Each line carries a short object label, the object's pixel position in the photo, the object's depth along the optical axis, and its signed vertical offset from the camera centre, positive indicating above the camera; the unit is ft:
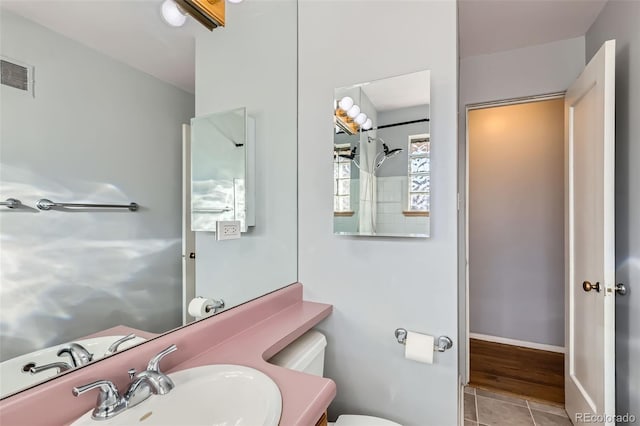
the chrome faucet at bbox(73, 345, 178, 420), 2.31 -1.43
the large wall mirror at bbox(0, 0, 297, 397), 2.34 +0.33
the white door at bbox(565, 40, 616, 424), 4.84 -0.52
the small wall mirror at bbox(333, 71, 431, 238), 4.49 +0.86
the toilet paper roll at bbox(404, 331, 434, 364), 4.25 -1.89
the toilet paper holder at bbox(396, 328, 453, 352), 4.34 -1.86
